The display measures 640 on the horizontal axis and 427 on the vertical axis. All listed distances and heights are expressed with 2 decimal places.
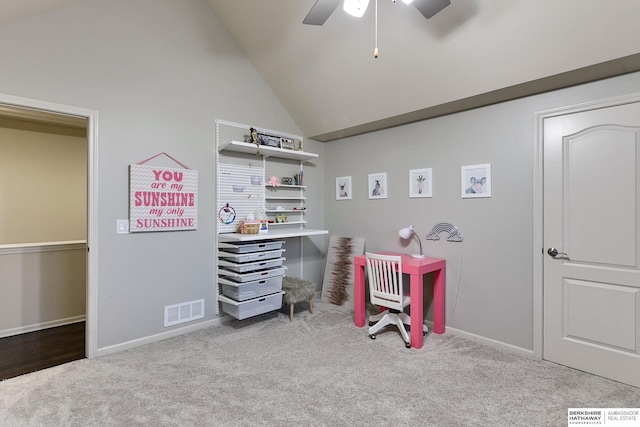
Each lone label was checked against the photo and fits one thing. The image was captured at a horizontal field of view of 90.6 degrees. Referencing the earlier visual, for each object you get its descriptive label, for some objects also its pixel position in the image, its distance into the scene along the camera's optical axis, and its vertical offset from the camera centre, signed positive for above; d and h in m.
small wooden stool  3.50 -0.88
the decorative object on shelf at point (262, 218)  3.48 -0.05
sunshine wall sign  2.84 +0.15
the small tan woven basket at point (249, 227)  3.34 -0.14
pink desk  2.88 -0.76
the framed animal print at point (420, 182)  3.39 +0.35
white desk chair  2.92 -0.73
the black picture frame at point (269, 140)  3.68 +0.87
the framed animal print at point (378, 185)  3.81 +0.35
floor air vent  3.09 -0.99
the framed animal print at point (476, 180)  2.95 +0.32
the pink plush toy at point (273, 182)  3.91 +0.40
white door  2.25 -0.20
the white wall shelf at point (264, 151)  3.34 +0.73
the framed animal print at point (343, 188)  4.24 +0.36
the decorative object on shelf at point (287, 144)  3.93 +0.89
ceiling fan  1.88 +1.27
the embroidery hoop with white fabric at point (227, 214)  3.45 +0.00
